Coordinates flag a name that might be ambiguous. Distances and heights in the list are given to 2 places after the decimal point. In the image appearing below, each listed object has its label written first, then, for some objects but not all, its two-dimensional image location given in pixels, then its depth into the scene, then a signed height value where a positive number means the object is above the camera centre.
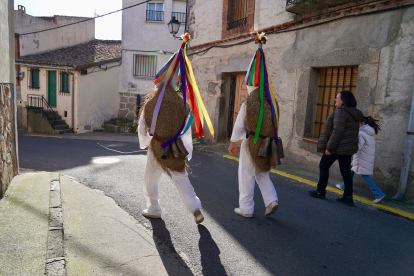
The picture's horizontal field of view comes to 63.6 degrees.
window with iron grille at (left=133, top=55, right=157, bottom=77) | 18.73 +1.54
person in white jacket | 5.19 -0.72
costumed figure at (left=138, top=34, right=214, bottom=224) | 3.76 -0.41
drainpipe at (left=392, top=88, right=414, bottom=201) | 5.13 -0.80
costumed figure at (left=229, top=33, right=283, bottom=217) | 4.16 -0.49
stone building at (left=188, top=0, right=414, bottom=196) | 5.49 +0.84
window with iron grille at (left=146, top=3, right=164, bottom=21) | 18.53 +4.57
